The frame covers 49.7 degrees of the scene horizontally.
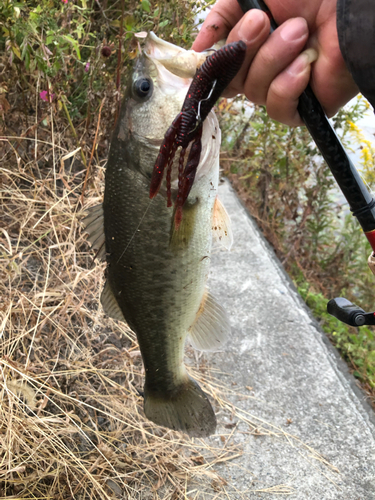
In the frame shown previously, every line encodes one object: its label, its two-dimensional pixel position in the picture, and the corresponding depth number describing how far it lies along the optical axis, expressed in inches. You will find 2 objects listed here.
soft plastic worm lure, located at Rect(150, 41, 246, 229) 7.7
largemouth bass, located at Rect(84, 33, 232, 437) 10.9
